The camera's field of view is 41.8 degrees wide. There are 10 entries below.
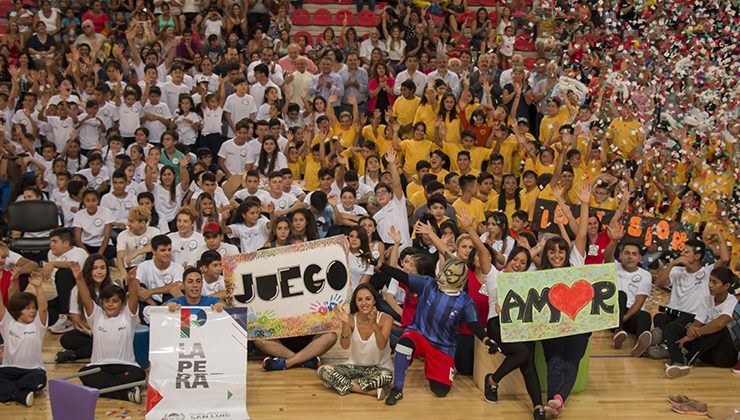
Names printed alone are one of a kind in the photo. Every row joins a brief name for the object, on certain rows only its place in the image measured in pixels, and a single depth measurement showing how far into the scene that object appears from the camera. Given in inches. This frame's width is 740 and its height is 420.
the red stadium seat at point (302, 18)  610.2
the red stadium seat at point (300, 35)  576.4
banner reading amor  283.1
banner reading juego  312.5
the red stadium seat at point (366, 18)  608.1
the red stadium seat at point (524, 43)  599.6
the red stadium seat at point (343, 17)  613.6
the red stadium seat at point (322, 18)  612.1
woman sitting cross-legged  289.7
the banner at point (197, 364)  272.5
